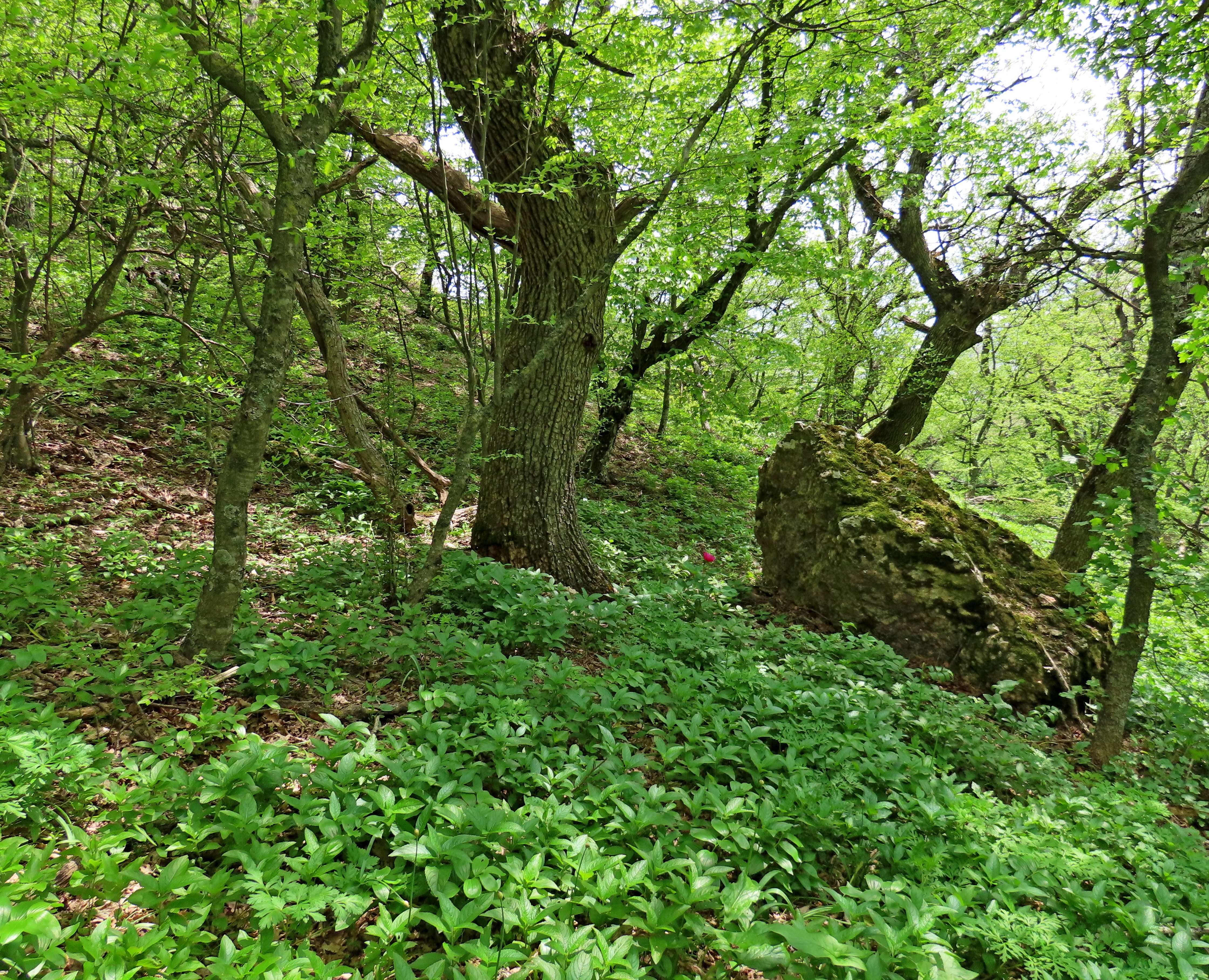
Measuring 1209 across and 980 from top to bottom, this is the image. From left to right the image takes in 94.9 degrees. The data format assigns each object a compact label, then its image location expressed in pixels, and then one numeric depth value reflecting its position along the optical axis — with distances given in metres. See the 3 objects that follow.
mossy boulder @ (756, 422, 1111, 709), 4.73
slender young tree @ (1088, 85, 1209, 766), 3.67
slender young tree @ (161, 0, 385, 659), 2.67
